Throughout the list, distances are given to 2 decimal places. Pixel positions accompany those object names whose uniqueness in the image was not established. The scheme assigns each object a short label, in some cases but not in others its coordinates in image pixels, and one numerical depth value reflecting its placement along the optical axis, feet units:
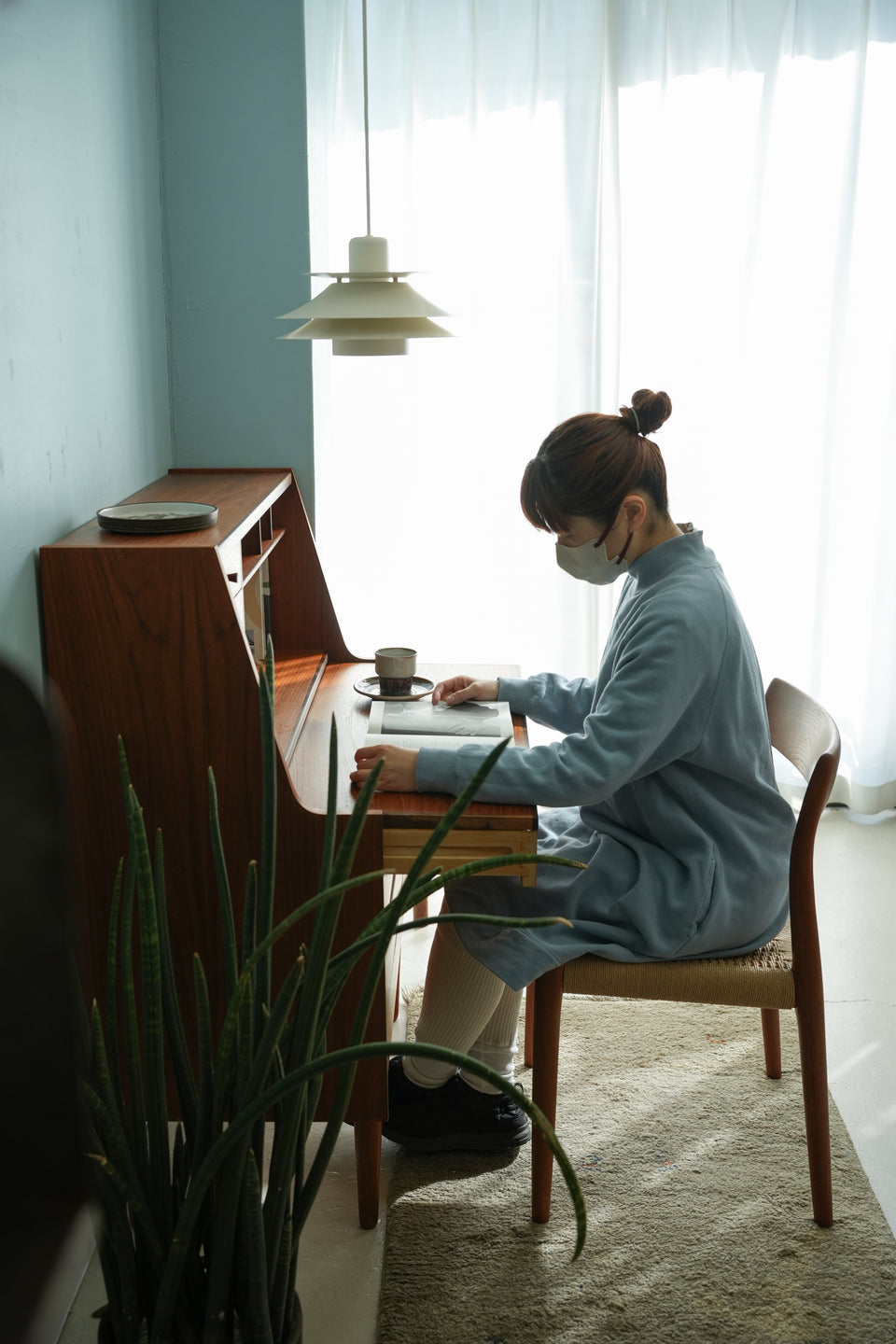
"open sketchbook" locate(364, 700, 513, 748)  6.00
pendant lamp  5.32
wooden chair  5.33
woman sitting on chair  5.28
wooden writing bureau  5.12
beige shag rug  5.09
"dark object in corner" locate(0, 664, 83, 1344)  2.13
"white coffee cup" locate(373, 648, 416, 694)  6.87
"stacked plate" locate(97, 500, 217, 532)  5.36
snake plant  3.40
